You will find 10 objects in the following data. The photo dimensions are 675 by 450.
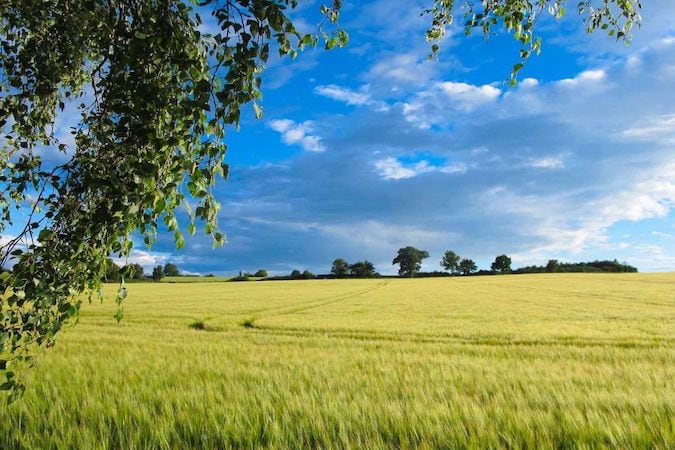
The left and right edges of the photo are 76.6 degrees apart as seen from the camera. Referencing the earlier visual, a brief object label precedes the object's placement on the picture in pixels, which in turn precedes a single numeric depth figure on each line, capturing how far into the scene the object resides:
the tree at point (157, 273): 121.78
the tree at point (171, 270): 139.12
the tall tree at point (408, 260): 166.12
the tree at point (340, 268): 149.30
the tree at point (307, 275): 128.44
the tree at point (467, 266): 177.50
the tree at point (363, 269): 143.25
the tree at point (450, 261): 179.00
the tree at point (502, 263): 163.82
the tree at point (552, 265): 129.55
